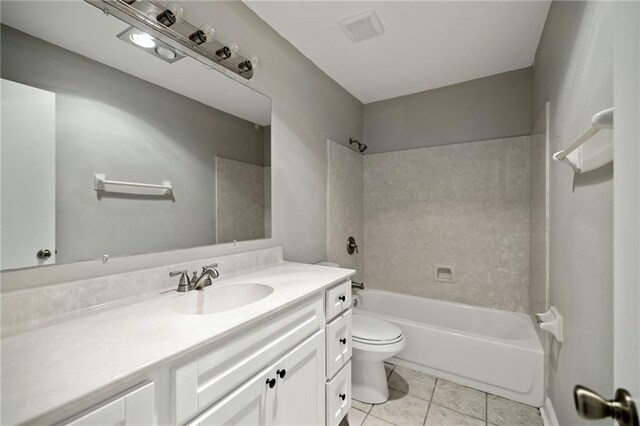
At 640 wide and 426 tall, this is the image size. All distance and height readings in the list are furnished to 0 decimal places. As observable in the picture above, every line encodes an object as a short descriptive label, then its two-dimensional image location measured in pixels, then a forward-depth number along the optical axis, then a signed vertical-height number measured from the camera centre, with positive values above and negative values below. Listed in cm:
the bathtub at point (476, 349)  176 -99
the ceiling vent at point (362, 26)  170 +122
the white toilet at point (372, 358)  174 -95
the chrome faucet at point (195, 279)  115 -29
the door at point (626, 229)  38 -3
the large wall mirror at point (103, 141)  83 +27
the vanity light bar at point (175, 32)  106 +80
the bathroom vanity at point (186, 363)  53 -37
